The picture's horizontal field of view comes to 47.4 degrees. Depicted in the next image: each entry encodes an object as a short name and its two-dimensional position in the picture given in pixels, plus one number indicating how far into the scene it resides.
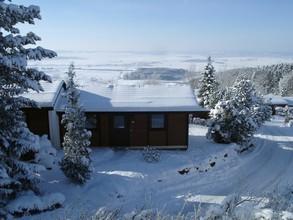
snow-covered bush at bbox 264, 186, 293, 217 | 6.28
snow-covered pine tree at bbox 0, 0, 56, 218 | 10.12
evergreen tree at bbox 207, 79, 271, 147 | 19.94
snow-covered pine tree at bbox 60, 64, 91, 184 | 13.51
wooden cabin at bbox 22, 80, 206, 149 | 18.31
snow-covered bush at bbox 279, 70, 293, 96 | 68.72
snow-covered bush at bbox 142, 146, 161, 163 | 17.07
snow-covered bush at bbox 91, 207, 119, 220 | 5.65
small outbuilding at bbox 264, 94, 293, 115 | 45.28
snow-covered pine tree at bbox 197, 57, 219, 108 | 37.63
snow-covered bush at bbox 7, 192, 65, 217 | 11.55
